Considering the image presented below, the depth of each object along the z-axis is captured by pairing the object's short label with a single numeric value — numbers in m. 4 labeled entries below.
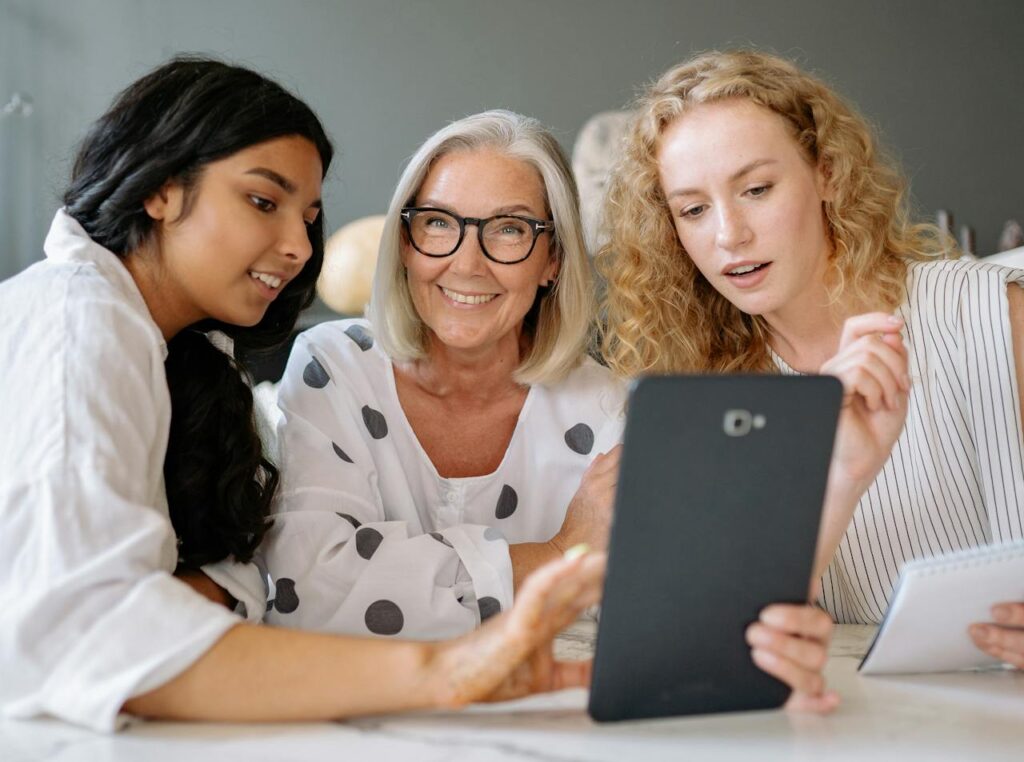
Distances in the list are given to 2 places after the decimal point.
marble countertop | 0.85
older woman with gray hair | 1.61
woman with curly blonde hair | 1.57
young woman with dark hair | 0.90
